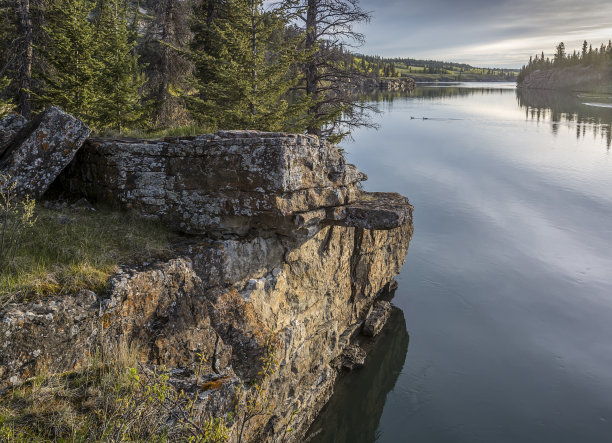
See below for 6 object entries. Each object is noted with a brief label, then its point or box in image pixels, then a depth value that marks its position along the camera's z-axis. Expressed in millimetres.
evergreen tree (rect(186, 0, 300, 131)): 12922
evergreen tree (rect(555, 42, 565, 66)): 155375
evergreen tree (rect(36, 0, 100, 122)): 13195
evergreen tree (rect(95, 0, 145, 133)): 13570
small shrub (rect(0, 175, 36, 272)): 5203
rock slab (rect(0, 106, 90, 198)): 7508
